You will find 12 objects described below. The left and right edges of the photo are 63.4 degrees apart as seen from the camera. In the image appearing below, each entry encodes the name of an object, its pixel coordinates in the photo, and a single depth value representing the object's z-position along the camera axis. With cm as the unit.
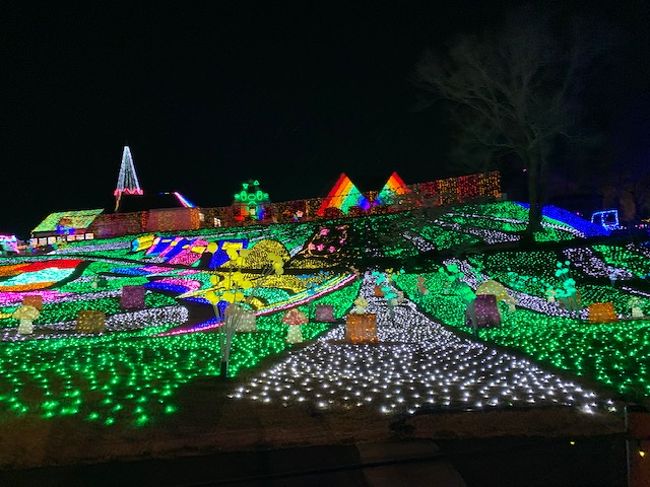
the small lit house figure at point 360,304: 1542
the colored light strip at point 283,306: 1576
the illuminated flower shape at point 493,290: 1620
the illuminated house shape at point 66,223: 5697
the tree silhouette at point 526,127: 2589
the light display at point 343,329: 711
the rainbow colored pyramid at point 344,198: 4106
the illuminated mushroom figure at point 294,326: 1248
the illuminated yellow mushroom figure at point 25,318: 1507
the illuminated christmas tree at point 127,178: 5838
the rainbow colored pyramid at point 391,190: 3866
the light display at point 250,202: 4547
